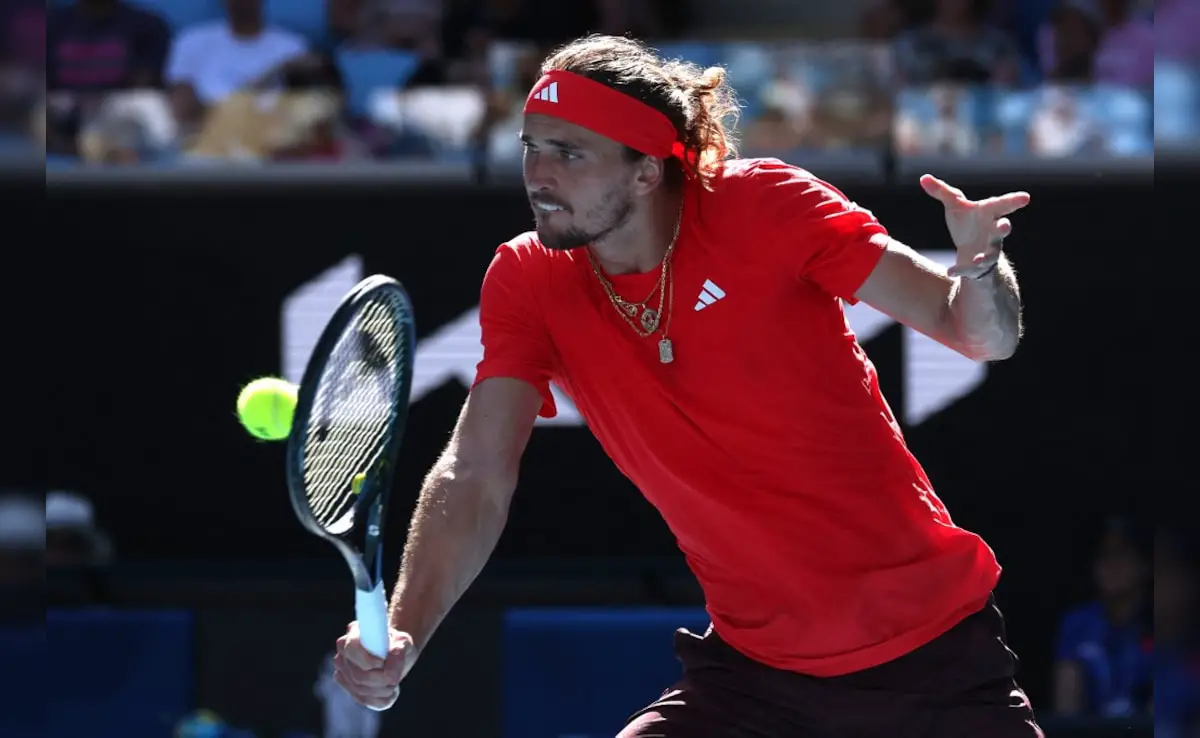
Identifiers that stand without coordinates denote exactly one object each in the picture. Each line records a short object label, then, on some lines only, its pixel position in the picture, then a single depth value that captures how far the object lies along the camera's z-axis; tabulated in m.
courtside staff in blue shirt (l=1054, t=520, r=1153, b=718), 12.36
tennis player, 6.77
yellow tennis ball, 6.57
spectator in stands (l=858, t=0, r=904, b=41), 15.18
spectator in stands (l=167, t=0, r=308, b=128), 14.39
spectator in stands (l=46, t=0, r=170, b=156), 14.72
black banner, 12.75
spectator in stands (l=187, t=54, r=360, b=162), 13.12
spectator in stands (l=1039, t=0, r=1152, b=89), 13.43
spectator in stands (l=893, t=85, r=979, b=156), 12.76
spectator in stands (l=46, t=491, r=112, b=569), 13.02
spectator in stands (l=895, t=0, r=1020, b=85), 13.59
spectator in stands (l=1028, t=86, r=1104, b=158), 12.71
